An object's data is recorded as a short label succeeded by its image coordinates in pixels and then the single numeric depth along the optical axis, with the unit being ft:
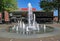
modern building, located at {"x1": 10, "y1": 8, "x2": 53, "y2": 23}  50.65
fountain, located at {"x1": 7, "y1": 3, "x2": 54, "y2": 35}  21.43
